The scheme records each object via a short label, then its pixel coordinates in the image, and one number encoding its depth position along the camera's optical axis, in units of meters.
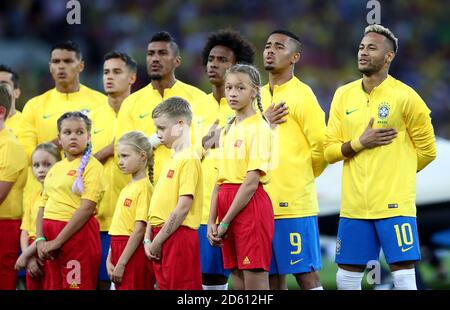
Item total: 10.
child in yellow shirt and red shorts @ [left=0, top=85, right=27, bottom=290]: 15.05
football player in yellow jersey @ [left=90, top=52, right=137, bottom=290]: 15.82
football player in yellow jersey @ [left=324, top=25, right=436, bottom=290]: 13.33
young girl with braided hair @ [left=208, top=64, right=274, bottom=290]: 12.72
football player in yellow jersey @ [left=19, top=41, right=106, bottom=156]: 16.64
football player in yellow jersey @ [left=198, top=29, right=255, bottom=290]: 14.66
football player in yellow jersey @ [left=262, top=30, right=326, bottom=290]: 13.80
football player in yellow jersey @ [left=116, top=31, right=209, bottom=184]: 15.56
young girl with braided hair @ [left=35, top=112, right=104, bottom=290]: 14.22
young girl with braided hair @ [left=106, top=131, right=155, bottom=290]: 13.74
